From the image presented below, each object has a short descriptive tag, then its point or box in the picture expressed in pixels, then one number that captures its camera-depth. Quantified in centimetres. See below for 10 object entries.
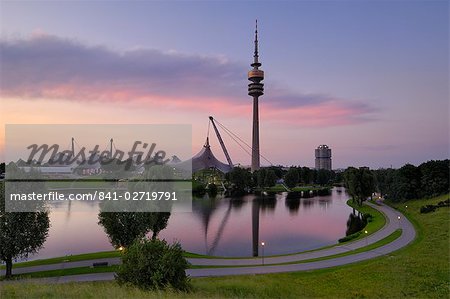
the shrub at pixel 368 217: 5146
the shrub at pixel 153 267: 1680
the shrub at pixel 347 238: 3874
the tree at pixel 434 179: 6109
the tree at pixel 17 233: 2288
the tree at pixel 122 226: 2745
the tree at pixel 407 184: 6556
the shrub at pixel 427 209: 5041
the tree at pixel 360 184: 6769
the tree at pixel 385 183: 7228
